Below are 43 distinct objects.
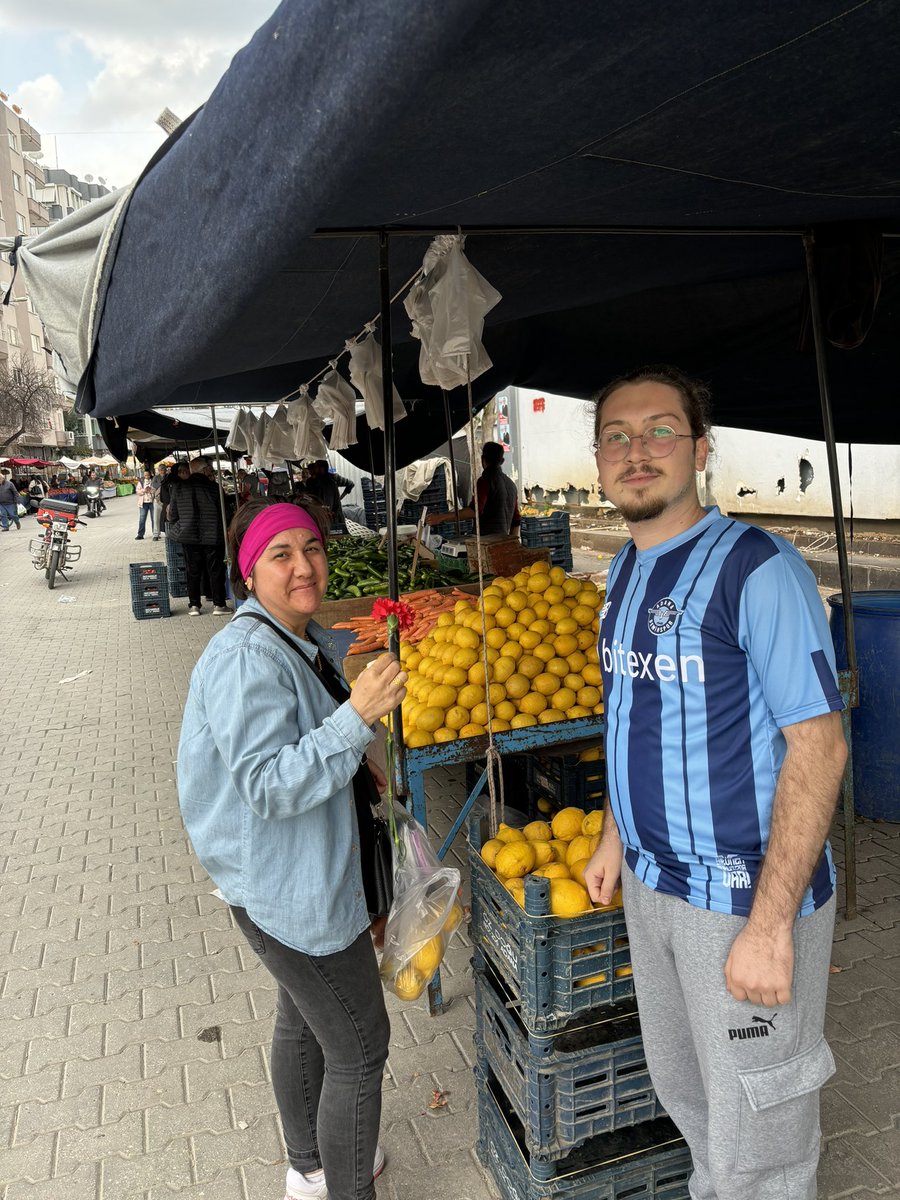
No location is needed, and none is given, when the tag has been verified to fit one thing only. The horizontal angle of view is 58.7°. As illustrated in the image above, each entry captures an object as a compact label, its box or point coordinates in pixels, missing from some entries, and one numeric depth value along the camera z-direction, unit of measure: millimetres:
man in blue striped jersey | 1609
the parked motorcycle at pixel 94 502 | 37812
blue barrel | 4469
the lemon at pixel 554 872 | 2305
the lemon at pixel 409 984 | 2303
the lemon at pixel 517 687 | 3531
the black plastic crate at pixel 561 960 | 2053
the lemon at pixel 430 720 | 3307
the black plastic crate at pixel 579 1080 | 2062
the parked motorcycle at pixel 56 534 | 15305
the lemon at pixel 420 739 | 3289
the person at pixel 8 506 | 29750
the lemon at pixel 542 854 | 2443
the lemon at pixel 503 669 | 3574
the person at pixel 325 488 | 14297
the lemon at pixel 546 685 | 3555
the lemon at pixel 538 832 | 2617
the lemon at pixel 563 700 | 3512
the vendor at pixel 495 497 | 8898
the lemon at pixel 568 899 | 2127
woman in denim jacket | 1841
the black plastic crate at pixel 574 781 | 4066
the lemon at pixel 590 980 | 2123
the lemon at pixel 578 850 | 2414
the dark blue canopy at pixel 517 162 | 1144
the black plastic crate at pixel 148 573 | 12141
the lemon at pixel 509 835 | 2555
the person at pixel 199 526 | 11359
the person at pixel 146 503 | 24406
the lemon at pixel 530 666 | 3605
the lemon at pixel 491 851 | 2459
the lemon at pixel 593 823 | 2545
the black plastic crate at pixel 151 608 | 12242
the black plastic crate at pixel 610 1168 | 2096
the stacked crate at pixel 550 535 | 8688
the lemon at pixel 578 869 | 2309
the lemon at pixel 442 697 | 3424
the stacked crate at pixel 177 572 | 13633
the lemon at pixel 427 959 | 2326
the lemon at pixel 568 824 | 2658
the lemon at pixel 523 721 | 3422
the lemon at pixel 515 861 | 2365
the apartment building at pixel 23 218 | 63719
